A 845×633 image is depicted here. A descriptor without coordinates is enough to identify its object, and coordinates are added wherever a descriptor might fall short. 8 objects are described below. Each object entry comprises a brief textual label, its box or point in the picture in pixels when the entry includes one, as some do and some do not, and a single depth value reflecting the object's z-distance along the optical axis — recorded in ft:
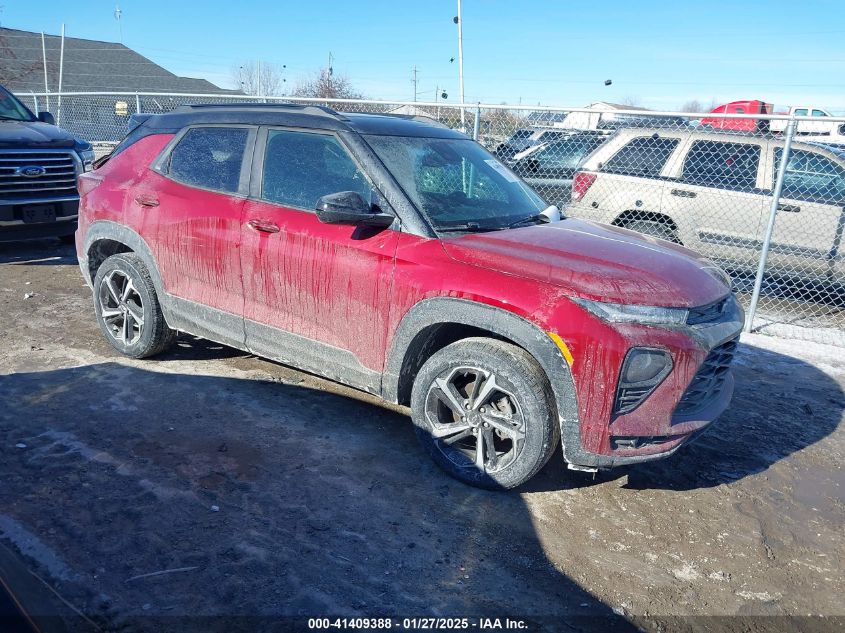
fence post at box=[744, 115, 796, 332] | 20.52
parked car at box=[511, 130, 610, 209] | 30.27
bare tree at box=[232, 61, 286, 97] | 133.55
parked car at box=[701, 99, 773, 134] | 42.96
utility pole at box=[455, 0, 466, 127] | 67.26
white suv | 24.30
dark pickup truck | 25.29
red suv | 10.48
